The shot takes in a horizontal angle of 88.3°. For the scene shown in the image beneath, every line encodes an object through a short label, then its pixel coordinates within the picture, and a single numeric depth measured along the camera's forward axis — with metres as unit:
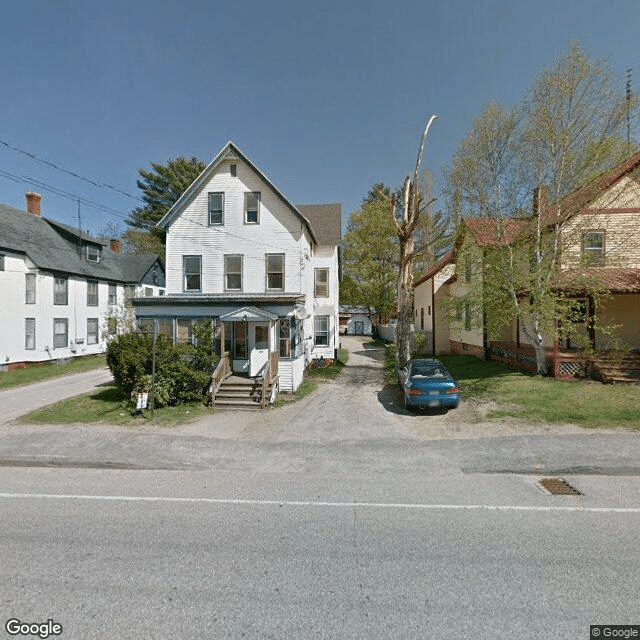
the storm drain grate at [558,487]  5.66
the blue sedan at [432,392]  10.34
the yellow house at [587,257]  12.90
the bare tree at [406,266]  15.91
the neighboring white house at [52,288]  20.88
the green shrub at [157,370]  11.40
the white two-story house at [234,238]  16.09
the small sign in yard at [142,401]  10.49
